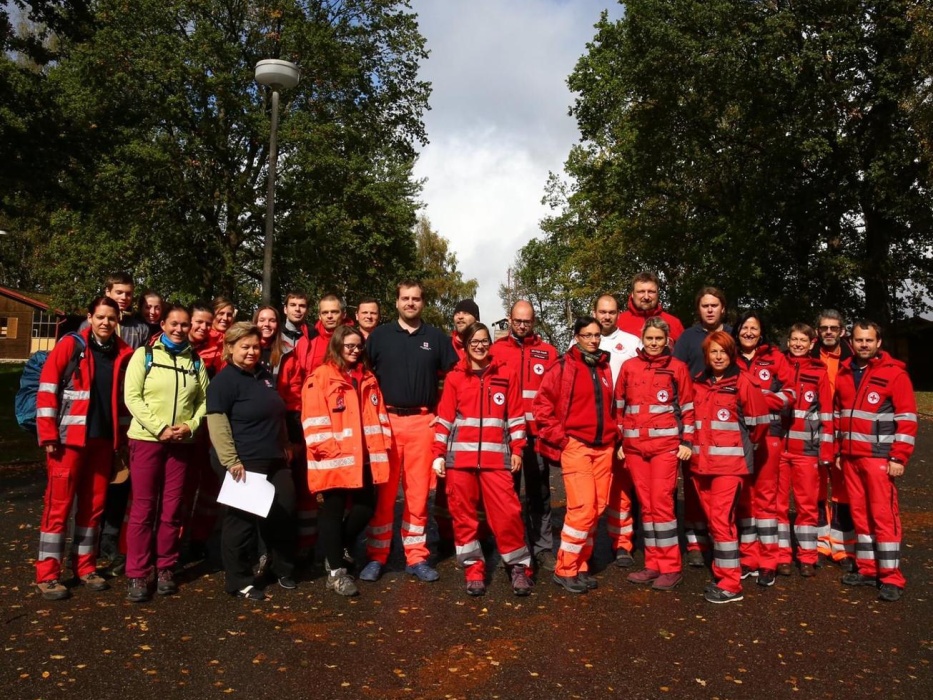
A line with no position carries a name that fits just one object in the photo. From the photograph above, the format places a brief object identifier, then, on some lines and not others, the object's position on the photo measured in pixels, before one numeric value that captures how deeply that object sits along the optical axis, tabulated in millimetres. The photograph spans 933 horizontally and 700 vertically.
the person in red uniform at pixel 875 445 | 6043
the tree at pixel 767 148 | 24141
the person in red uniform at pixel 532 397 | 6824
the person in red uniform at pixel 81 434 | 5605
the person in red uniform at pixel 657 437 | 6098
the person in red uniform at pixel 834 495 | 6816
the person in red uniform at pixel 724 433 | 5973
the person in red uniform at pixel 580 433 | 6082
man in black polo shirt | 6348
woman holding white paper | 5645
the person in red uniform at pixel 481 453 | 5984
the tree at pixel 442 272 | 55000
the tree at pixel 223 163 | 24047
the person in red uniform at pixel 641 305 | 7191
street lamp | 10922
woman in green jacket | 5629
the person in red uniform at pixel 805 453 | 6633
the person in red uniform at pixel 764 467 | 6328
